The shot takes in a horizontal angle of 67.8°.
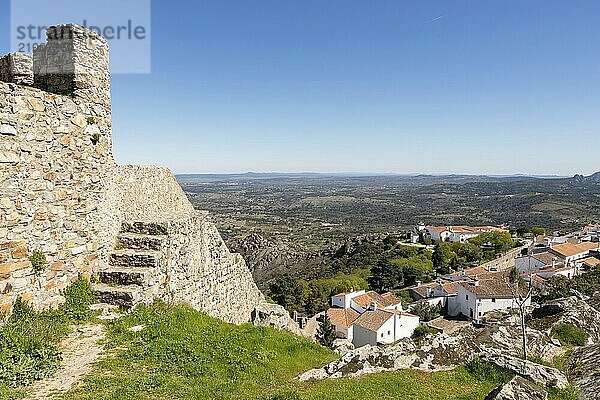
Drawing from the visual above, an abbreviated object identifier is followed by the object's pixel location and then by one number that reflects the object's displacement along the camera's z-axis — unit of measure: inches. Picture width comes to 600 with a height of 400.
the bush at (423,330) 1512.3
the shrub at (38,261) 316.2
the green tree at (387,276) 2640.3
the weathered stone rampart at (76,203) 304.3
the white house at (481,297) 1950.1
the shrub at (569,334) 401.4
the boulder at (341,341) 1536.8
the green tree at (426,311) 1929.6
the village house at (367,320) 1532.6
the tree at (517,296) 310.0
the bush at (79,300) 334.2
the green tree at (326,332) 1163.3
